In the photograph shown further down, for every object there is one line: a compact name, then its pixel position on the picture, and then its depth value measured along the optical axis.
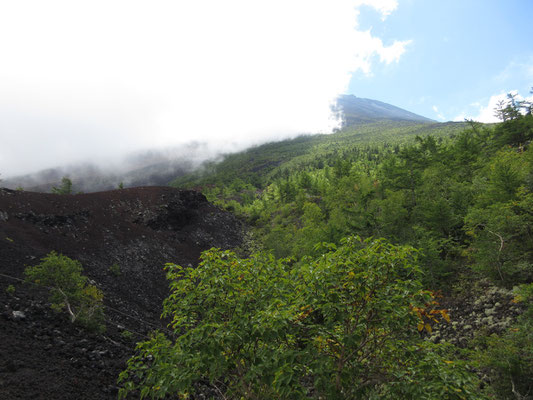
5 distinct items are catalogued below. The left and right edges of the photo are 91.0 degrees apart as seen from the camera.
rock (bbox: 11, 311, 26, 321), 9.82
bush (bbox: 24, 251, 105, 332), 10.23
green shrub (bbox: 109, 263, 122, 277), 20.27
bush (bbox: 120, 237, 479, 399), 3.35
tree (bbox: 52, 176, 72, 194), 47.45
